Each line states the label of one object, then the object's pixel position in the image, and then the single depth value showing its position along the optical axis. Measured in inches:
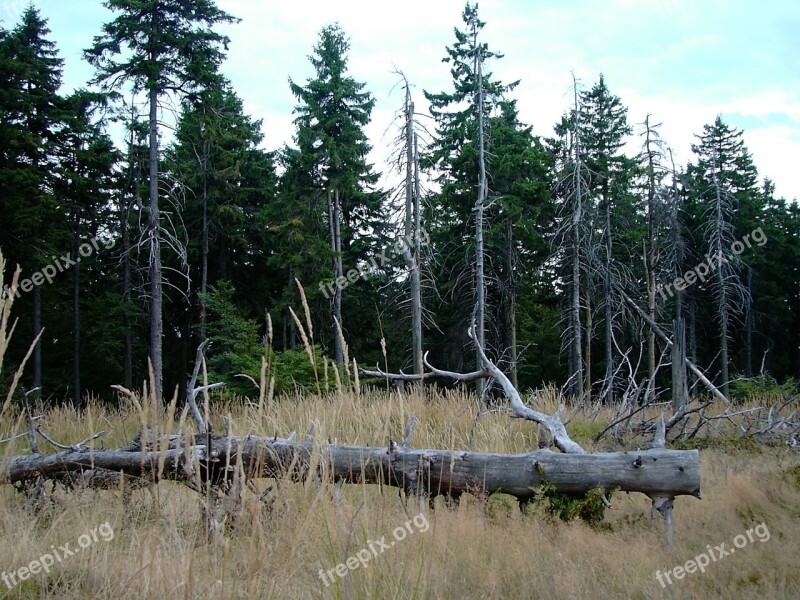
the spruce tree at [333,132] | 864.3
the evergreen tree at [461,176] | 714.8
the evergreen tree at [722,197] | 890.7
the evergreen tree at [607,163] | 867.4
